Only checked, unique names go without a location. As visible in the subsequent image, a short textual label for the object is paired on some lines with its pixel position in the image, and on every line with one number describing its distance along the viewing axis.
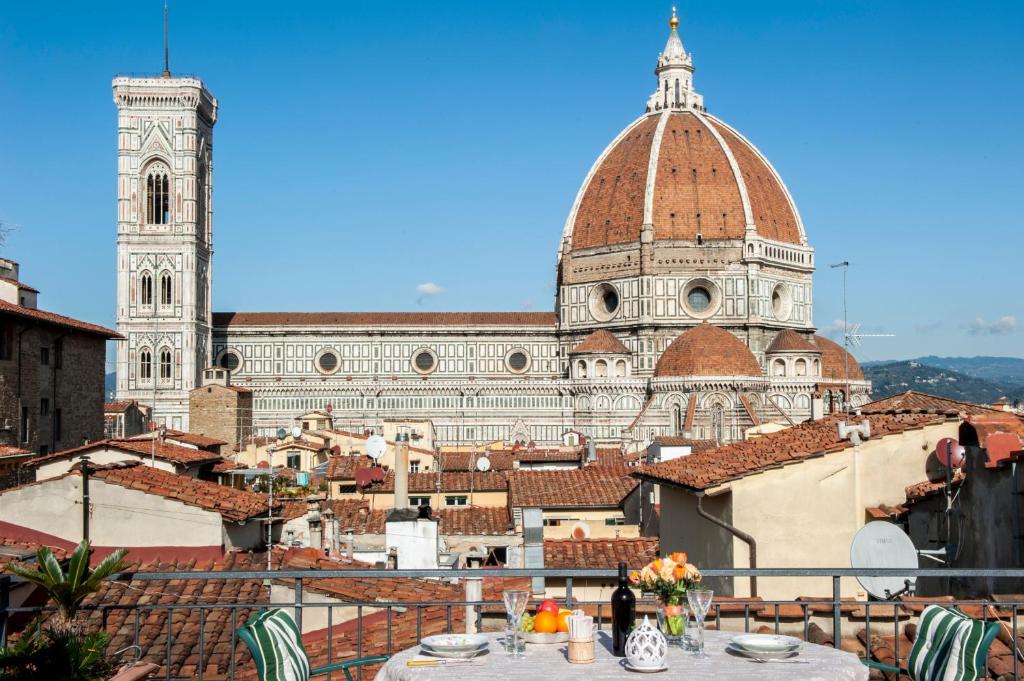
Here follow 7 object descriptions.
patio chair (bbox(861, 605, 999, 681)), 5.29
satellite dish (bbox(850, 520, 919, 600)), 9.47
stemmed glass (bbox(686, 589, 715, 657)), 5.17
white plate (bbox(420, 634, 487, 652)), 5.29
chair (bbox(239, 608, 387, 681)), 5.38
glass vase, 5.26
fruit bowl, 5.54
